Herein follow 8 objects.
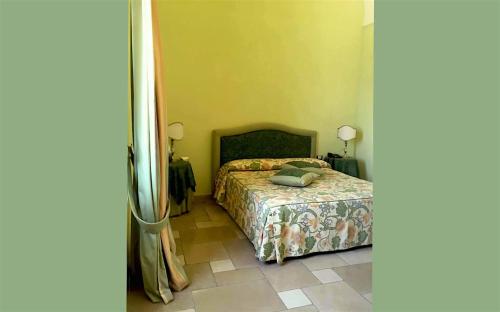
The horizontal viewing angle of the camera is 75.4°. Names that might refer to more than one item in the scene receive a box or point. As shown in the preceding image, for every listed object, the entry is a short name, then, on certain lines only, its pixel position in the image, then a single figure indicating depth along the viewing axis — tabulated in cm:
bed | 277
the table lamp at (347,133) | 498
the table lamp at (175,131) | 404
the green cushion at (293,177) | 333
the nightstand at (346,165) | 479
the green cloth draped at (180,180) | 384
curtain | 193
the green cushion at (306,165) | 400
